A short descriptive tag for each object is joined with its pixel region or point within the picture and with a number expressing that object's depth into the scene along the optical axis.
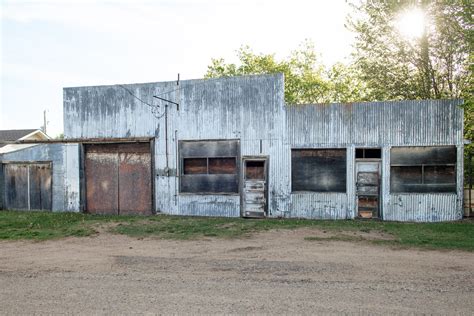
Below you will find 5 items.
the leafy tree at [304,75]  35.19
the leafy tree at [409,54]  19.80
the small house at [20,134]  41.32
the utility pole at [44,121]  50.01
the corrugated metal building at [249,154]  13.69
